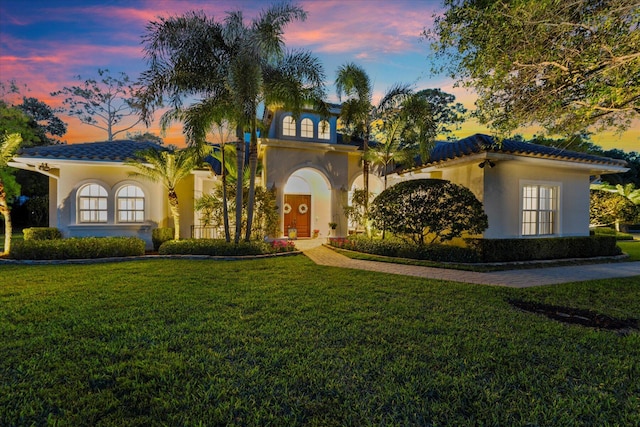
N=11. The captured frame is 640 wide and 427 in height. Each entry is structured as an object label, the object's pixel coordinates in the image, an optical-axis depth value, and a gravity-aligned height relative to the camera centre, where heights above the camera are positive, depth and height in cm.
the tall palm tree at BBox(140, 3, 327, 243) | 1120 +571
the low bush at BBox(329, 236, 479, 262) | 1096 -155
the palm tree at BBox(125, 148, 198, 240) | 1304 +189
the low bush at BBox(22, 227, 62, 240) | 1288 -113
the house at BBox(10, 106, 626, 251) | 1151 +140
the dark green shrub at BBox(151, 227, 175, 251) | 1395 -126
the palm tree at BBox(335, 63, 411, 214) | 1481 +579
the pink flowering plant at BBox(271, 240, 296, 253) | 1299 -163
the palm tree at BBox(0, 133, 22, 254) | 1170 +207
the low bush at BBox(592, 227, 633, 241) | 2015 -133
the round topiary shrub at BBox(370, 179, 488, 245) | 1084 +5
